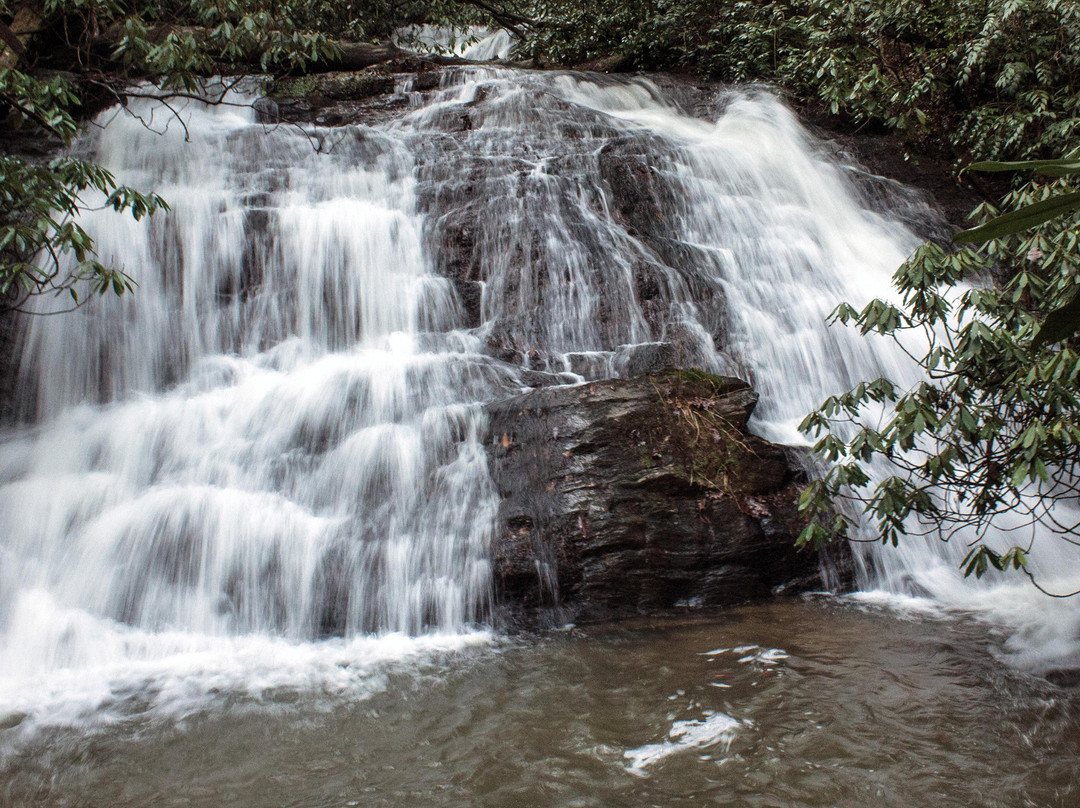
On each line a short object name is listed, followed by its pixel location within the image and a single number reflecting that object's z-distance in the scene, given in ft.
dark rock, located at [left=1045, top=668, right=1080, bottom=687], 10.69
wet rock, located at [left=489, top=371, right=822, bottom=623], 14.79
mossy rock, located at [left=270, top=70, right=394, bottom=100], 33.53
